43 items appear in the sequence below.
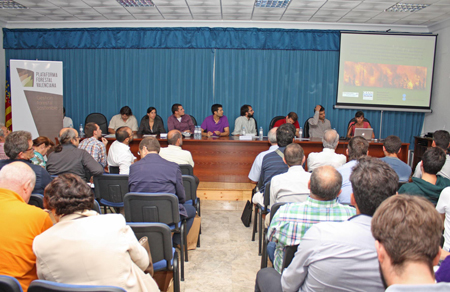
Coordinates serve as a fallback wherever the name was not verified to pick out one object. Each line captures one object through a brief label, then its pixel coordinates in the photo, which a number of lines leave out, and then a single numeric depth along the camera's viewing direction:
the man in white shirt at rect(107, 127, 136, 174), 3.88
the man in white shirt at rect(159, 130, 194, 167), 3.68
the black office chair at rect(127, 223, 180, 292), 1.80
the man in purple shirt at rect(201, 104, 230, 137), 6.15
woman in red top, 6.41
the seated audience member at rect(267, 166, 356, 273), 1.65
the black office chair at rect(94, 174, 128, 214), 3.10
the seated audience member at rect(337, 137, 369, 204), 2.71
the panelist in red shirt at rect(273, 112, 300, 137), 5.73
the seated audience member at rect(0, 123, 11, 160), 3.67
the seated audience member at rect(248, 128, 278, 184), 3.55
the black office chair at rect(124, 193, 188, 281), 2.37
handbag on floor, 3.84
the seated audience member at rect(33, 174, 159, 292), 1.25
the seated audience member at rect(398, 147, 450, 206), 2.36
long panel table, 5.07
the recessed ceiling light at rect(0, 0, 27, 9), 5.83
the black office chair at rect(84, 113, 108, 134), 6.92
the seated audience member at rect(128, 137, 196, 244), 2.62
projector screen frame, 7.03
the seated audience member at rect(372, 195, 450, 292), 0.81
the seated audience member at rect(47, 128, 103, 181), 3.19
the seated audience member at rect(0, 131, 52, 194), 2.61
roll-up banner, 6.21
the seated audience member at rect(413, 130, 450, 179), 3.72
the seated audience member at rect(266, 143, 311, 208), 2.39
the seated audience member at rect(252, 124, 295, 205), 3.14
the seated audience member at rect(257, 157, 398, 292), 1.13
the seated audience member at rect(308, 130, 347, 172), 3.48
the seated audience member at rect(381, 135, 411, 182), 3.09
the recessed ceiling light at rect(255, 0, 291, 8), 5.69
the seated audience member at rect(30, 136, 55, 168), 3.28
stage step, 4.86
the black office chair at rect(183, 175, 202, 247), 3.13
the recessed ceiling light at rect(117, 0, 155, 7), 5.80
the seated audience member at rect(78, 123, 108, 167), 3.80
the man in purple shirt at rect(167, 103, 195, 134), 6.06
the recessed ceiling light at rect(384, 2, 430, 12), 5.63
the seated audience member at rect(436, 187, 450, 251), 1.98
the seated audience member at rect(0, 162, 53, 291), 1.36
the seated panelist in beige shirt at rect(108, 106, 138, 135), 6.64
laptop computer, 5.45
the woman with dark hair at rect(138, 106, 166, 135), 6.07
